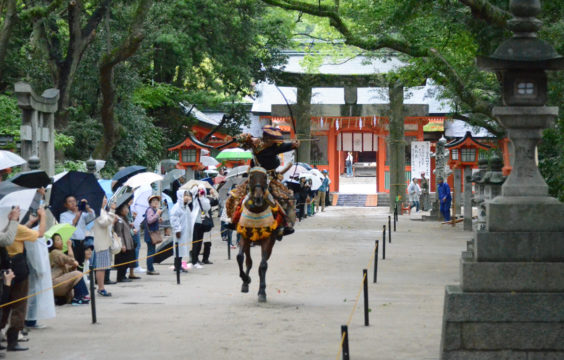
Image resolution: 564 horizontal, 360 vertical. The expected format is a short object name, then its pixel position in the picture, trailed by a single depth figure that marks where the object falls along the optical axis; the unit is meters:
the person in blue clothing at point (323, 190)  45.98
